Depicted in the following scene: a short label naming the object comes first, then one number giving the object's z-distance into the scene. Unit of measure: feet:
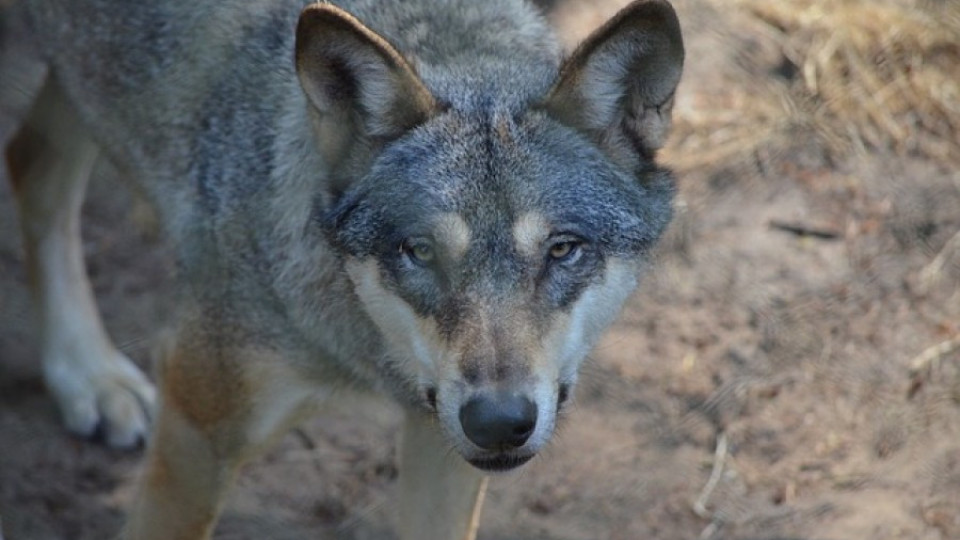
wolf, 25.48
